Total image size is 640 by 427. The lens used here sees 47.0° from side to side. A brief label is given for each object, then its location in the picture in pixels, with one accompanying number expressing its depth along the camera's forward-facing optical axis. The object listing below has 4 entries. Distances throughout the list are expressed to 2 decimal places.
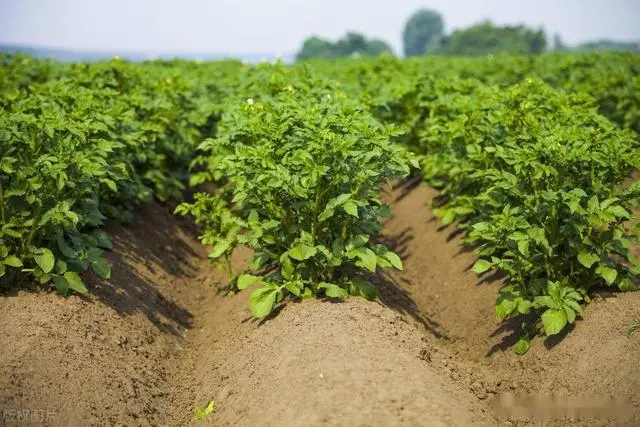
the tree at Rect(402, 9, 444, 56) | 169.38
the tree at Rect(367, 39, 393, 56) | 118.50
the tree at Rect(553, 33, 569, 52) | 171.24
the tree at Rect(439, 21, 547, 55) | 87.75
